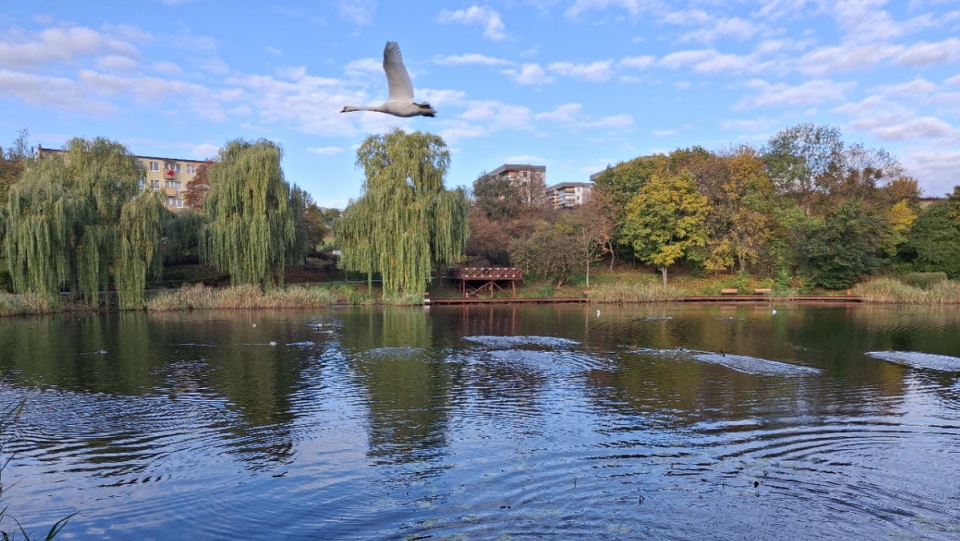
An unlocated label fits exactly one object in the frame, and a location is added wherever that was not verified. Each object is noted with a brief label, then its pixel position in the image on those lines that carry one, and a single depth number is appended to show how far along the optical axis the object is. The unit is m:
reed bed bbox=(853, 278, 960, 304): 40.84
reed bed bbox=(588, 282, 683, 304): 44.69
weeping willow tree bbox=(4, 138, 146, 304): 32.62
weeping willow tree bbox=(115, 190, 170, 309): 35.47
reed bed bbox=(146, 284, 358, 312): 37.31
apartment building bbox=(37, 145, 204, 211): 82.68
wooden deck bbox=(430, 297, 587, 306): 44.97
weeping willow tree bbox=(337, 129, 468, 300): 40.38
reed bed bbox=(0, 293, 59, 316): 33.09
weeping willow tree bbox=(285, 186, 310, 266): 43.28
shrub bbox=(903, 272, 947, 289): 43.41
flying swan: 8.95
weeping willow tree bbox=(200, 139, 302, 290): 37.88
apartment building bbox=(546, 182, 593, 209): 134.00
